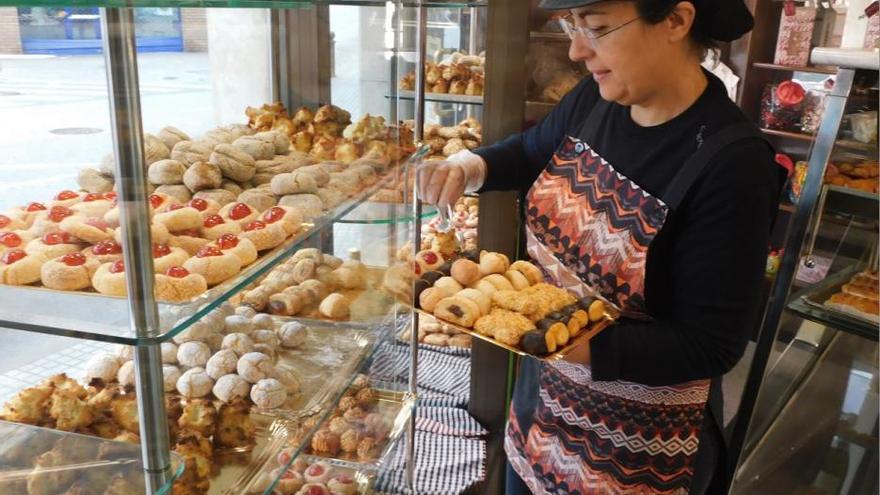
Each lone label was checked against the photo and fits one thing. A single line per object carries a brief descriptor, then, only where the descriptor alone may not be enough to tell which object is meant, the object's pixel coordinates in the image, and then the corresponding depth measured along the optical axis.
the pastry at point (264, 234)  1.08
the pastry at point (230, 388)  1.20
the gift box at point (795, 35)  4.06
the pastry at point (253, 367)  1.25
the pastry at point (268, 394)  1.23
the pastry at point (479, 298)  1.50
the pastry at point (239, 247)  1.02
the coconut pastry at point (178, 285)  0.84
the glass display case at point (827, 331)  1.88
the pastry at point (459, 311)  1.45
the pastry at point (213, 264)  0.93
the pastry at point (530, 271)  1.65
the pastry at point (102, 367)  1.06
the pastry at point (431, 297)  1.50
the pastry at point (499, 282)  1.58
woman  1.26
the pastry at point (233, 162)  1.26
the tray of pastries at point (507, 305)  1.32
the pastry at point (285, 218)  1.15
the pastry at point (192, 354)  1.21
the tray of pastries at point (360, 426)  1.51
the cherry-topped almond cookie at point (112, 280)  0.80
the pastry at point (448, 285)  1.54
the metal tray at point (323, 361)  1.33
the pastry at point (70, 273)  0.83
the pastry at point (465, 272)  1.58
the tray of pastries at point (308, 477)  1.20
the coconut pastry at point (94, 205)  0.93
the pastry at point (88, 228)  0.90
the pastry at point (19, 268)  0.85
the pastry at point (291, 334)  1.41
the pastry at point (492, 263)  1.64
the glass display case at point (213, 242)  0.82
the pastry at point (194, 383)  1.17
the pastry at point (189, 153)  1.21
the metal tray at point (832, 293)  2.00
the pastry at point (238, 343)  1.27
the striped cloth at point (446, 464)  2.46
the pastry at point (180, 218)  1.01
